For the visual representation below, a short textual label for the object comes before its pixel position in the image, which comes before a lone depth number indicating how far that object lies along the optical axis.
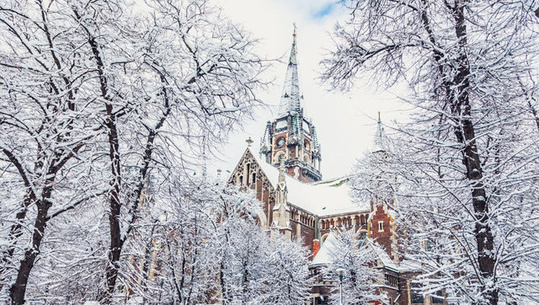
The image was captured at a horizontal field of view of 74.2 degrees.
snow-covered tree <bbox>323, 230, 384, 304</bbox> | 20.44
